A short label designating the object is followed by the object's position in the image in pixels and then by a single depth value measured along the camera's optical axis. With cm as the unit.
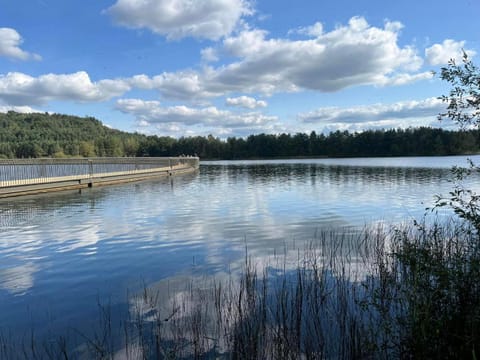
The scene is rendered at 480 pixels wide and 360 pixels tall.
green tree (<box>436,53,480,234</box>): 497
